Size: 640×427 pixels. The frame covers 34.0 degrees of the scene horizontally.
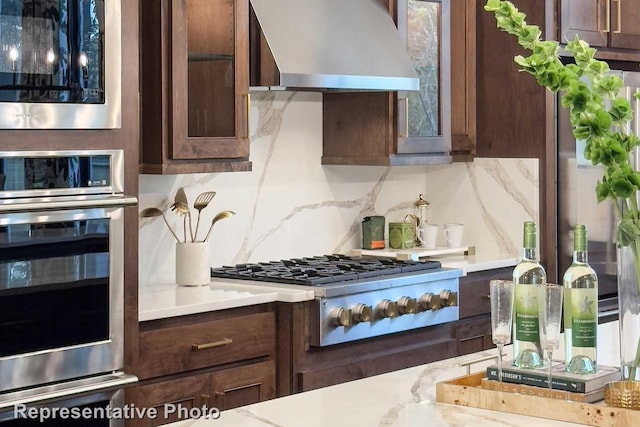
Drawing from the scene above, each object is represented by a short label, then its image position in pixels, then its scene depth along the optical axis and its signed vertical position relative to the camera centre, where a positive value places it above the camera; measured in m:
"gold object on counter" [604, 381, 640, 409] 1.88 -0.37
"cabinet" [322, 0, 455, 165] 4.44 +0.35
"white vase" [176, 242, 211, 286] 3.82 -0.25
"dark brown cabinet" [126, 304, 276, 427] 3.29 -0.55
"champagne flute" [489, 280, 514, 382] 1.99 -0.22
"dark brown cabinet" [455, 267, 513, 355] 4.32 -0.51
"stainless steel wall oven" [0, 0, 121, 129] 2.89 +0.38
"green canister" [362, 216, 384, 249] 4.70 -0.18
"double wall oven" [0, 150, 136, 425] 2.91 -0.24
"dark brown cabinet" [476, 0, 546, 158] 4.68 +0.43
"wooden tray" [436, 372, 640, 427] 1.86 -0.40
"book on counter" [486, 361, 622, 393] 1.97 -0.35
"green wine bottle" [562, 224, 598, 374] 2.00 -0.23
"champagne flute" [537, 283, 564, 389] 1.97 -0.23
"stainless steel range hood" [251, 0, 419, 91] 3.94 +0.57
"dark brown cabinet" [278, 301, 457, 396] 3.64 -0.59
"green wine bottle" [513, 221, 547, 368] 2.01 -0.20
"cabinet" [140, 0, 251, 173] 3.61 +0.38
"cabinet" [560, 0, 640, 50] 4.75 +0.79
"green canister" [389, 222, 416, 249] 4.69 -0.19
